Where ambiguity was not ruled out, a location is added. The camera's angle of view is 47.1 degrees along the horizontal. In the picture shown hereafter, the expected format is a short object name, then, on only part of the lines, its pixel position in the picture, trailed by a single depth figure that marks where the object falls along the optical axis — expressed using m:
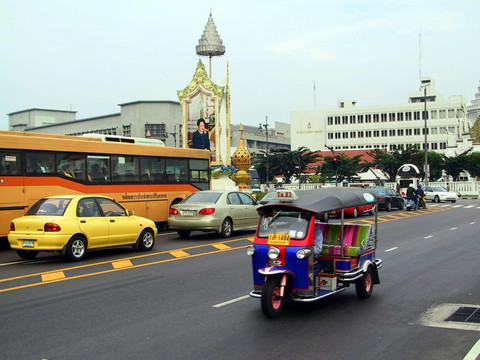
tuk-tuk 7.58
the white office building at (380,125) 105.62
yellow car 12.38
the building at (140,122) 91.88
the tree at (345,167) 68.50
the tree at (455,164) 74.31
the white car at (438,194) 48.75
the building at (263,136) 131.10
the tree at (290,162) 70.56
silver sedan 17.50
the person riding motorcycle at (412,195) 34.53
